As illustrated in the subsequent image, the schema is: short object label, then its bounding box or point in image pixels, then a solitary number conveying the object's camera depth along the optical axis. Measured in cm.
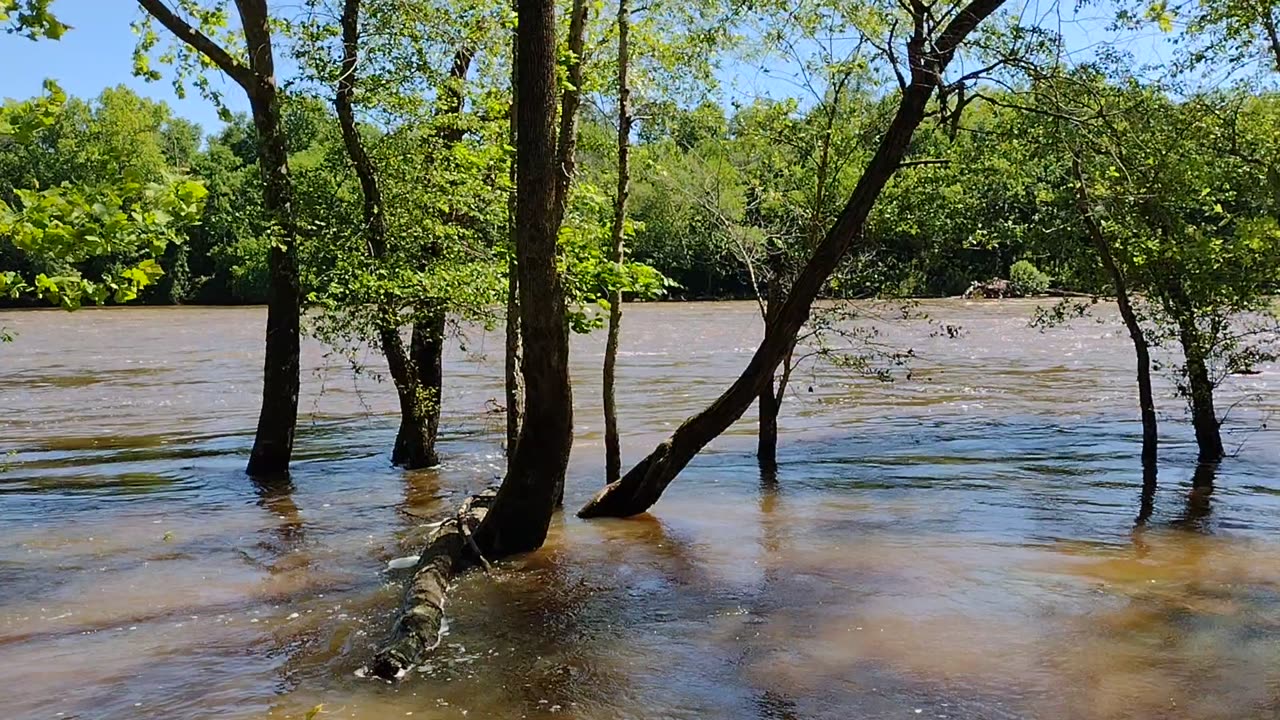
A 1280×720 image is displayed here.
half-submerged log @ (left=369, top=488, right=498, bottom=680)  711
